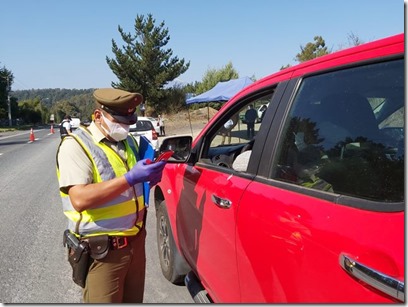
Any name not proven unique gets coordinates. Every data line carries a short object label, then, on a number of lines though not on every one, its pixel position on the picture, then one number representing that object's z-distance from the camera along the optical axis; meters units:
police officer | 2.00
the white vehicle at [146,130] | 12.80
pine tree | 42.19
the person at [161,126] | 26.58
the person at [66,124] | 16.24
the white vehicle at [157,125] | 25.04
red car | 1.30
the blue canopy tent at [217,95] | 17.83
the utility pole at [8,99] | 60.27
